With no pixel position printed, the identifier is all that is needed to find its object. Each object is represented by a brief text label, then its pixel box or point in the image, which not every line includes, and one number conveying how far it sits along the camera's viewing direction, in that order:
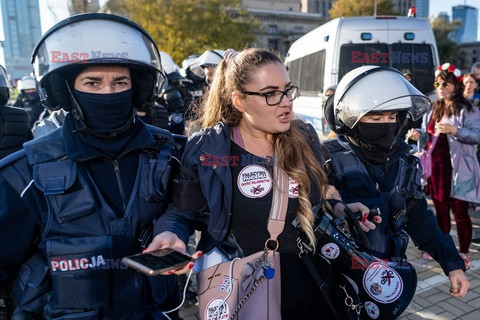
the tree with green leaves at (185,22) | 26.16
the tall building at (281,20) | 67.75
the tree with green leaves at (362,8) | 35.31
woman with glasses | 1.73
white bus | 7.12
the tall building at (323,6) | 102.12
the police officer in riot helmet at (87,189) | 1.51
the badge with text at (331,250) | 1.74
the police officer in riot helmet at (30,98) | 8.17
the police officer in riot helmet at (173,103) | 5.66
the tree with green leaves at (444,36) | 46.75
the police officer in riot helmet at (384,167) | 2.05
